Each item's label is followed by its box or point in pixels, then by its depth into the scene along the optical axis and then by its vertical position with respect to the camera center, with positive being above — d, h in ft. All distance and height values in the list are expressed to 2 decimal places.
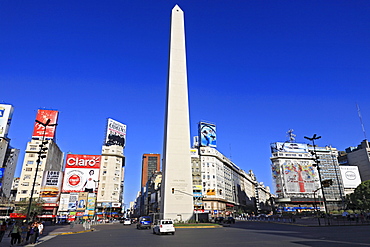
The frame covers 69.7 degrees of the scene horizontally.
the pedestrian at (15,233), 45.37 -2.44
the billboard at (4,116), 250.98 +90.81
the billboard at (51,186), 233.90 +26.78
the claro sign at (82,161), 252.42 +51.41
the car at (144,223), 105.91 -2.62
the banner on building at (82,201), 223.10 +12.93
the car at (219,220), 139.62 -2.23
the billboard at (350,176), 327.06 +44.86
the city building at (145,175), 634.02 +95.05
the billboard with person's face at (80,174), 246.88 +38.73
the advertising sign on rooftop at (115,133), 308.91 +94.28
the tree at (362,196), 196.75 +12.67
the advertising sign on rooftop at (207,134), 288.71 +85.20
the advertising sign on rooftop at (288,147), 355.15 +86.10
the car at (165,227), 66.33 -2.58
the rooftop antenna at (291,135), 381.40 +109.02
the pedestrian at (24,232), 47.88 -2.47
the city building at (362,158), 348.38 +71.77
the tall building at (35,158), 246.12 +55.51
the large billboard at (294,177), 331.77 +45.81
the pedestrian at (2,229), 49.77 -1.98
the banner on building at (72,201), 219.00 +12.30
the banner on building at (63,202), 230.07 +12.74
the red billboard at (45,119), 262.47 +91.06
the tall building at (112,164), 285.64 +57.76
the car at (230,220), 127.17 -2.21
